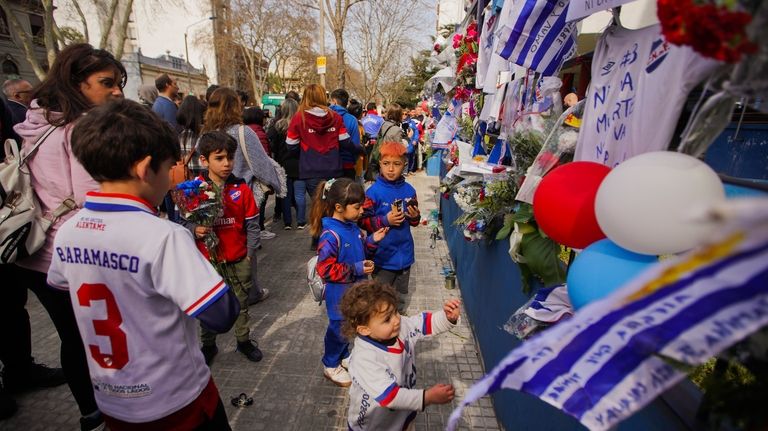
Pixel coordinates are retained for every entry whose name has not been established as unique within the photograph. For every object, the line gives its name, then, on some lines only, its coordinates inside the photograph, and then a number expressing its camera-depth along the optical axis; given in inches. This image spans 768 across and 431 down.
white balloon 33.1
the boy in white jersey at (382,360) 70.6
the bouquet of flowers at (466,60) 181.8
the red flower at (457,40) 204.2
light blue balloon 38.8
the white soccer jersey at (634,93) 45.8
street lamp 1585.9
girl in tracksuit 106.2
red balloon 49.6
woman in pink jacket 83.4
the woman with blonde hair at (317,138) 193.5
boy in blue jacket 134.5
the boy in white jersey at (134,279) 55.6
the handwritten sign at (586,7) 56.1
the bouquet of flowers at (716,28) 23.3
